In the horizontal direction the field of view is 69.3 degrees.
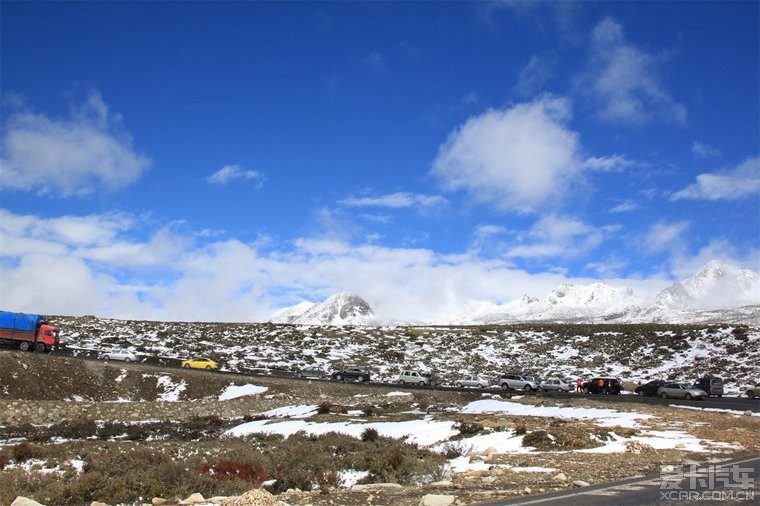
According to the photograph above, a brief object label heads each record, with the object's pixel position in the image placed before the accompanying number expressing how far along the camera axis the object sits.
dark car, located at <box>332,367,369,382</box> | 51.59
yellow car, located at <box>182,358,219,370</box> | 49.84
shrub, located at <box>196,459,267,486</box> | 14.84
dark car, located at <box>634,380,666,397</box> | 44.69
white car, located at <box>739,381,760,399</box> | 43.42
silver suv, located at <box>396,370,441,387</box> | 52.84
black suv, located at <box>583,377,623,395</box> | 47.44
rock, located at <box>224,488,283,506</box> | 10.02
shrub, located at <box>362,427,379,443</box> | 21.53
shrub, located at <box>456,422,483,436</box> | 21.94
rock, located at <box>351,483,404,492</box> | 12.64
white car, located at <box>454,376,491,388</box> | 51.69
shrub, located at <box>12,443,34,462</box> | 18.06
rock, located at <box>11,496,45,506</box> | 10.10
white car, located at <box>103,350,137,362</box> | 47.62
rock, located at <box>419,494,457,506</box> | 10.23
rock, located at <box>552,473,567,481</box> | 12.64
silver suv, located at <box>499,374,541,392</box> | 49.53
